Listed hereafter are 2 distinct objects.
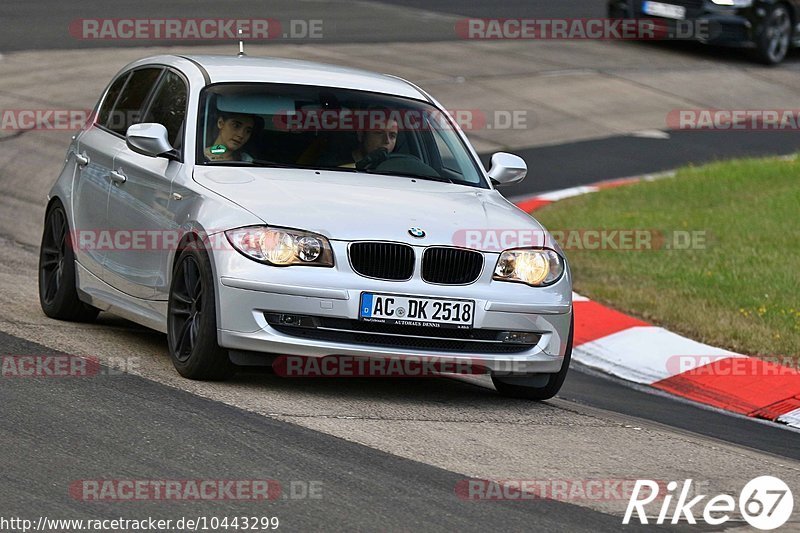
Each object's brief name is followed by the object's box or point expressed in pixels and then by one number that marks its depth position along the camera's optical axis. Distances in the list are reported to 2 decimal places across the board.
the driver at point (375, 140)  16.47
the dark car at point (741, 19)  48.03
